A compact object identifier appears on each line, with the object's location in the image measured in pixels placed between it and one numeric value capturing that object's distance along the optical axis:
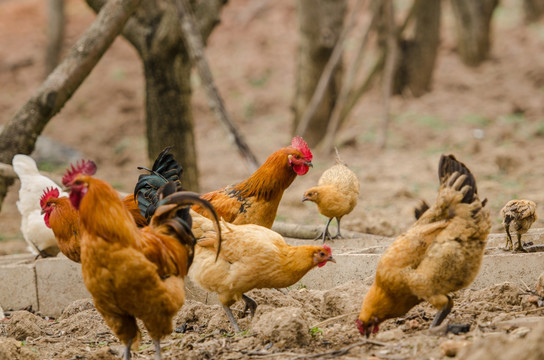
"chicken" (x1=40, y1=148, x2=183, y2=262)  11.38
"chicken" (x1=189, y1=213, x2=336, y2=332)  9.50
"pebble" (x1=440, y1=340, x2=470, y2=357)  6.93
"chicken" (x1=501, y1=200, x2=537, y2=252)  10.42
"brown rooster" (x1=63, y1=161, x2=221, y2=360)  7.82
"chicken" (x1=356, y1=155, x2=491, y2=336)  8.21
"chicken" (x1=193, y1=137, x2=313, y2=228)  11.66
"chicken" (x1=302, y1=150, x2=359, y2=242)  13.48
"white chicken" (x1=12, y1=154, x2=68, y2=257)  13.63
